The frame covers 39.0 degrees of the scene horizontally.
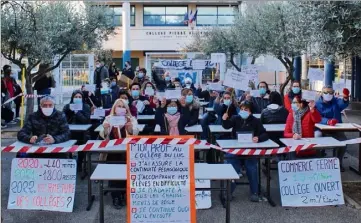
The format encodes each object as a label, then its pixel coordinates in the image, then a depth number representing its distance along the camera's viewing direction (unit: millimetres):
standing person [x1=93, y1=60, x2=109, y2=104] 19288
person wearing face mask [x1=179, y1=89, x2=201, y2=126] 9945
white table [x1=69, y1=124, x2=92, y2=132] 9508
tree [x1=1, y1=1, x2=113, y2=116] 13922
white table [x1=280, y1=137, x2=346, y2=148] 7816
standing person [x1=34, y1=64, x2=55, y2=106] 17797
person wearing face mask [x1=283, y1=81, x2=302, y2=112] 10922
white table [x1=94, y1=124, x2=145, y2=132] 9297
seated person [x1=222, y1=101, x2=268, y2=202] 7930
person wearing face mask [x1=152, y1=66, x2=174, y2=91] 16880
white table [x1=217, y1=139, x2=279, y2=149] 7707
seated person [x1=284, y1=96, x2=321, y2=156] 8836
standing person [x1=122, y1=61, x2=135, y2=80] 21297
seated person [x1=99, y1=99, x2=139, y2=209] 8000
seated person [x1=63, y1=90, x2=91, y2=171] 9812
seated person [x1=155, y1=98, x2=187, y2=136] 8891
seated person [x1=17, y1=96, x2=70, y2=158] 7902
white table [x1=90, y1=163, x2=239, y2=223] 5973
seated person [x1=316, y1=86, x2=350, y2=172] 9898
